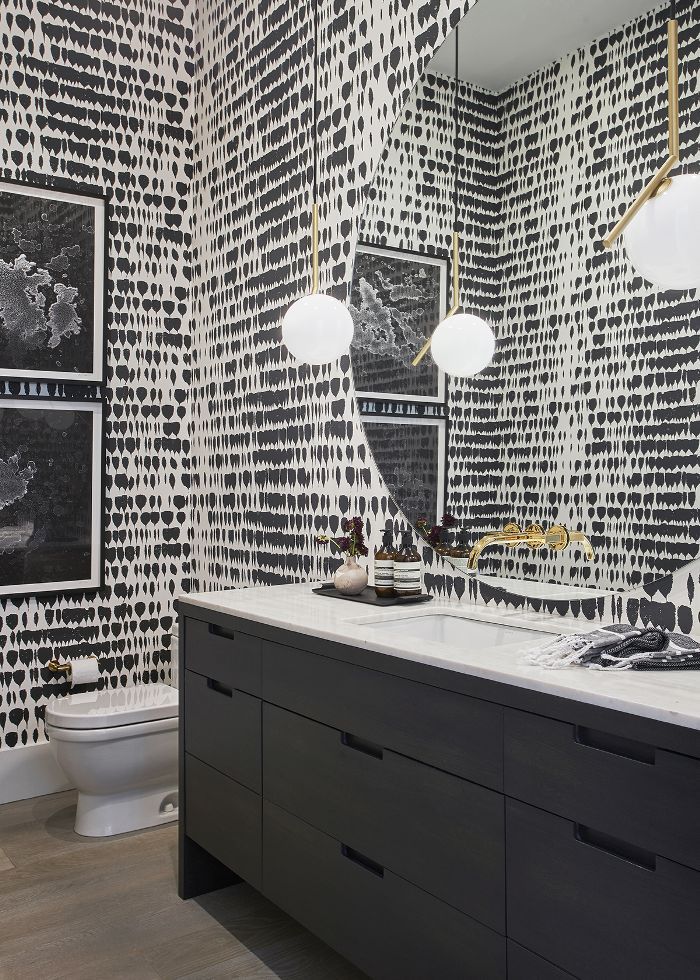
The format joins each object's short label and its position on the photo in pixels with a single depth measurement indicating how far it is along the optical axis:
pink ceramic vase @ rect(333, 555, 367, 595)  2.33
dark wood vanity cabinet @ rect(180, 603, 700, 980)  1.17
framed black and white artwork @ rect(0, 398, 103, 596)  3.21
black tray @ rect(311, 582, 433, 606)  2.20
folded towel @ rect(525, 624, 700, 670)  1.42
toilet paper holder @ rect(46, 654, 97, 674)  3.25
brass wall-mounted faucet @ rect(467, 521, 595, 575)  1.88
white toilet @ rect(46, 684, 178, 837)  2.74
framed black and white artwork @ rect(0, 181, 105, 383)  3.21
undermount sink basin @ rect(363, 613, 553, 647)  1.94
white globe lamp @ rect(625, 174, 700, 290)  1.61
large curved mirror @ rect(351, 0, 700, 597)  1.71
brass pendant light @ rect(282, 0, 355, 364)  2.43
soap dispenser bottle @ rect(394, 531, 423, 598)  2.24
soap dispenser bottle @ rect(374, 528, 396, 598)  2.25
